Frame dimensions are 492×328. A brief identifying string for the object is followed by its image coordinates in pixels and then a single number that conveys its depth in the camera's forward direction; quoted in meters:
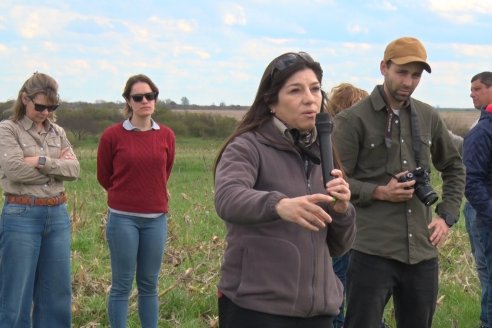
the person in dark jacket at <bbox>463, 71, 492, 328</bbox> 6.44
